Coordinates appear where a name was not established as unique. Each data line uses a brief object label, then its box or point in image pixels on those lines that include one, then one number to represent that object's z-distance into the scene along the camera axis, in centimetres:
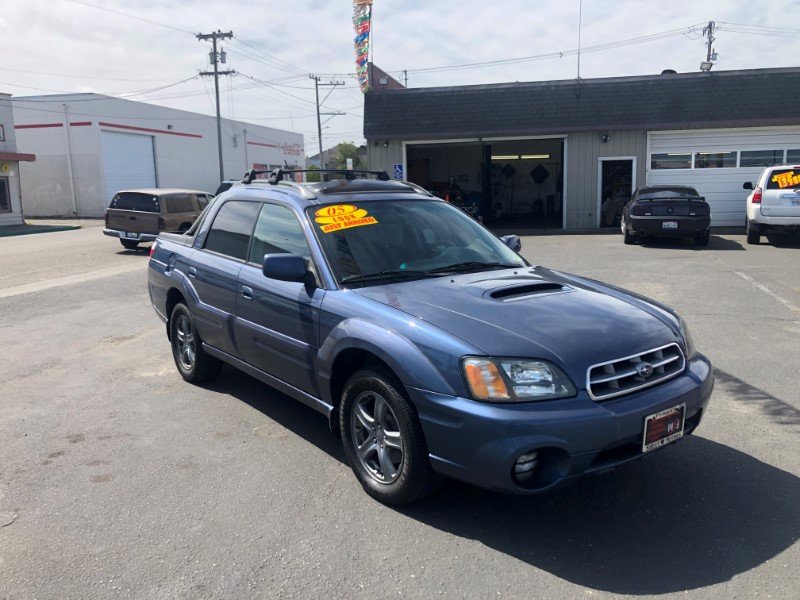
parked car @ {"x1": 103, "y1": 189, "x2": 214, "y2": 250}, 1727
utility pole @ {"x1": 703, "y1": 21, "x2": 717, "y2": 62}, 4770
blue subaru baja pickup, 306
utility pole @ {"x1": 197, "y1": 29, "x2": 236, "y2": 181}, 4234
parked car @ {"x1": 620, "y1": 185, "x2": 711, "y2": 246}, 1515
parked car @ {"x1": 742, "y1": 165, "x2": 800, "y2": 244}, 1462
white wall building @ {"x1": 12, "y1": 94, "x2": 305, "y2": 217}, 3906
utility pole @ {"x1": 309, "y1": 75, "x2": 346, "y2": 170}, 6644
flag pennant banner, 2342
